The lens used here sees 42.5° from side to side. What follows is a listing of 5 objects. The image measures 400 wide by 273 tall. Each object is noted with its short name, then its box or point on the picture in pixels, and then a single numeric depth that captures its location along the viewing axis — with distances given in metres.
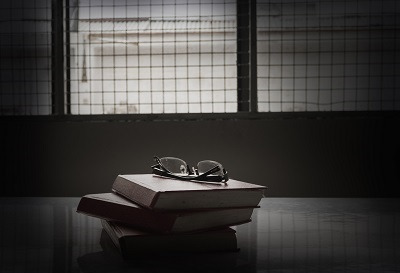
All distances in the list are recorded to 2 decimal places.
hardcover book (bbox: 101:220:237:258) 0.94
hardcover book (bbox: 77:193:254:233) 0.95
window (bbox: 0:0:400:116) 2.32
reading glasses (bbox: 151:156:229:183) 1.10
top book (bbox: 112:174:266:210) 0.94
